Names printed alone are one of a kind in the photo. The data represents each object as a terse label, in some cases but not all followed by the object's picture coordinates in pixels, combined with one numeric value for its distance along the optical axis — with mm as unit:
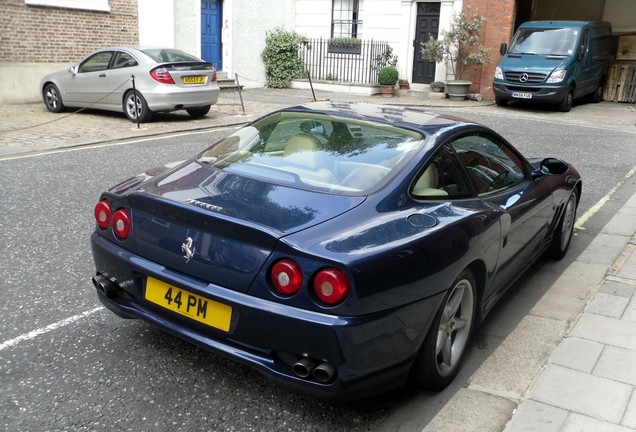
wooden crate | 20062
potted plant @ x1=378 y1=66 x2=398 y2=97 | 20172
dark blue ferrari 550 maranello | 2688
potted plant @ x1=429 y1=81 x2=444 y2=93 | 19797
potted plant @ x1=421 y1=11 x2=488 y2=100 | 18703
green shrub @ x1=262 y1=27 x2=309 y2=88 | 21469
